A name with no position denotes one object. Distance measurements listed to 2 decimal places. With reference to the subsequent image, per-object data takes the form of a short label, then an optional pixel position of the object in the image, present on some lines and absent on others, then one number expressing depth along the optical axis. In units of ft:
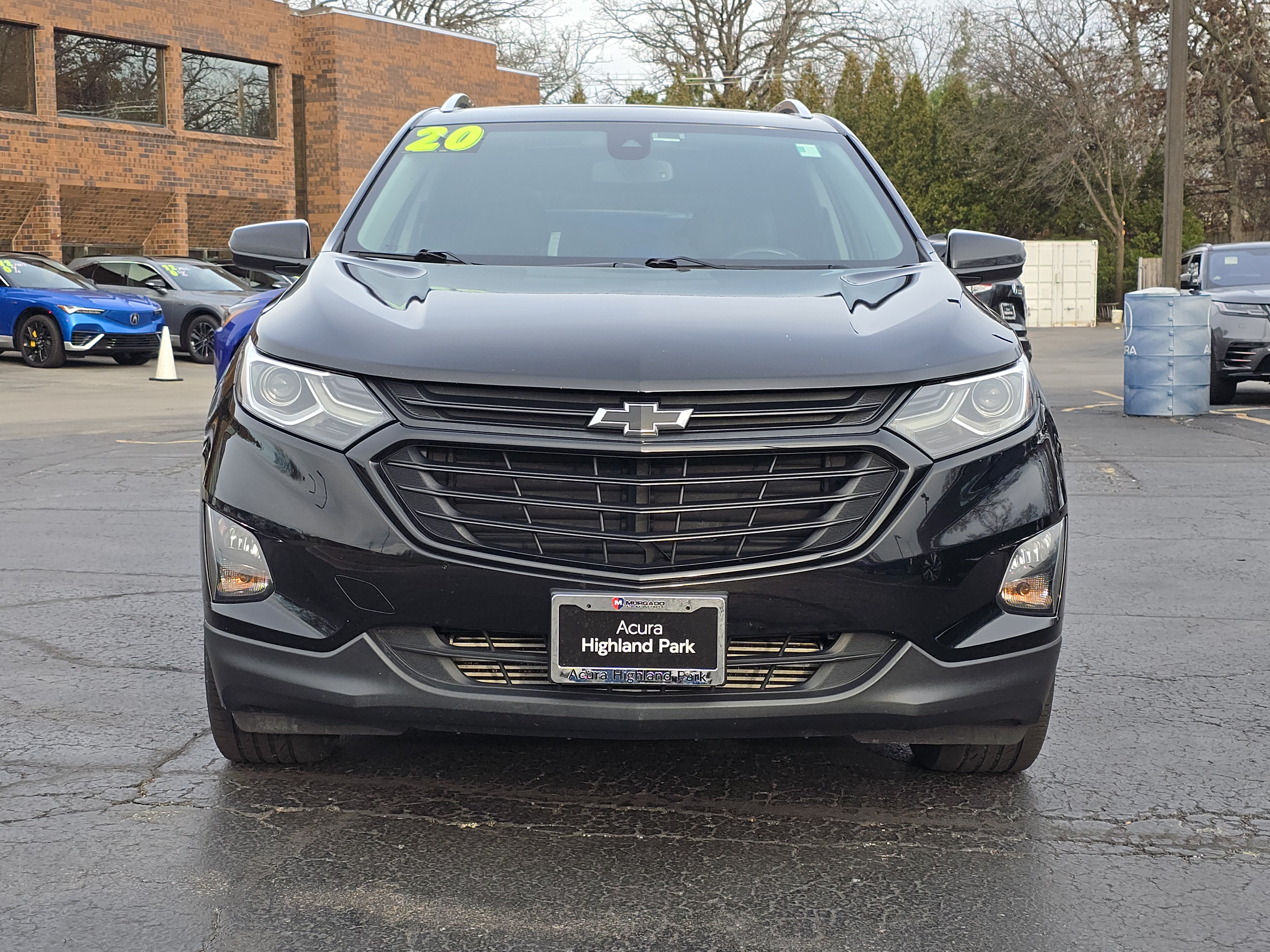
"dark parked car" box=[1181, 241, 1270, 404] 47.73
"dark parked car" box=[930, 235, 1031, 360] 45.83
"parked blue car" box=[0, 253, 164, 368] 69.92
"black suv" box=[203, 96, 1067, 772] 10.07
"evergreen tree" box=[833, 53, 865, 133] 167.53
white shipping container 132.67
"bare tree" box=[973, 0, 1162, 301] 139.33
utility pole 58.95
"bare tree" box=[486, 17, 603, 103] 199.41
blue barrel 45.93
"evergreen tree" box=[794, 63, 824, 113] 165.48
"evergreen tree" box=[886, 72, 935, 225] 155.74
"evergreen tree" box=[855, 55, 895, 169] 158.10
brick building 101.96
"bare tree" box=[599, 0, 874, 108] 176.65
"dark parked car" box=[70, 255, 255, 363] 76.18
